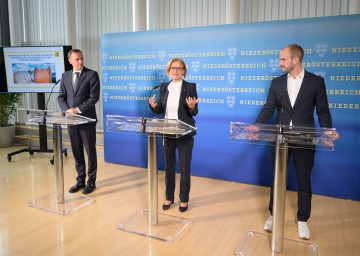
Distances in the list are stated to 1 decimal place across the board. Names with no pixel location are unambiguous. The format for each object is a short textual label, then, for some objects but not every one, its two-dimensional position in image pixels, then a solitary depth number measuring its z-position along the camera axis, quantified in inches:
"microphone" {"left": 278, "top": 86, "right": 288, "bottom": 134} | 103.1
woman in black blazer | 125.4
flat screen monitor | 211.2
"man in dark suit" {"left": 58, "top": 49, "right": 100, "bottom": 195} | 146.8
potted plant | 247.0
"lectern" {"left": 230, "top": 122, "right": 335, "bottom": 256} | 87.7
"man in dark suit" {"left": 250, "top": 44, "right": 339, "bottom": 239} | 105.3
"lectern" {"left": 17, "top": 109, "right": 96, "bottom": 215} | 127.5
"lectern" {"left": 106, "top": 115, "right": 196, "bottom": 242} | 105.7
